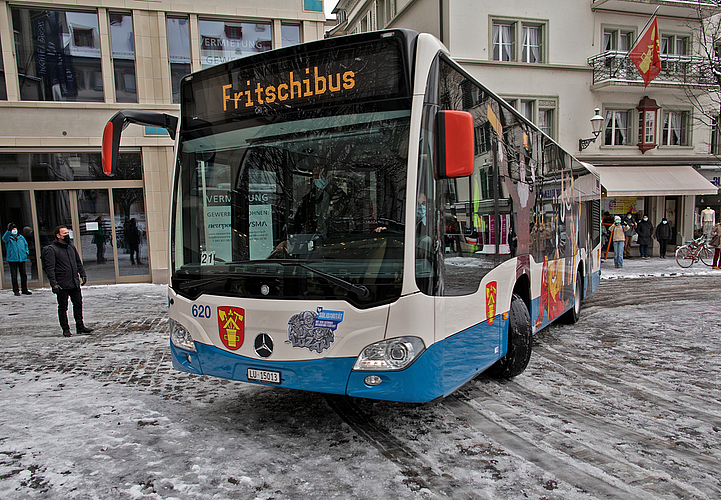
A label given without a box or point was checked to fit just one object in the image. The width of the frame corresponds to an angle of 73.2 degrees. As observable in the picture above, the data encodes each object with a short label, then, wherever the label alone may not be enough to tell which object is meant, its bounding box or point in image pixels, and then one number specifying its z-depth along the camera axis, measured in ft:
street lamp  66.52
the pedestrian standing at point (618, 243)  60.44
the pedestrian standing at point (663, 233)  72.90
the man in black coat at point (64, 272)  26.18
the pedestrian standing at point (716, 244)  56.13
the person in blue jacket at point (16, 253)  41.65
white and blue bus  11.04
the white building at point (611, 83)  68.49
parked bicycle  60.34
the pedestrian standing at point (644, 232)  71.77
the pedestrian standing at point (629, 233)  74.33
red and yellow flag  64.18
